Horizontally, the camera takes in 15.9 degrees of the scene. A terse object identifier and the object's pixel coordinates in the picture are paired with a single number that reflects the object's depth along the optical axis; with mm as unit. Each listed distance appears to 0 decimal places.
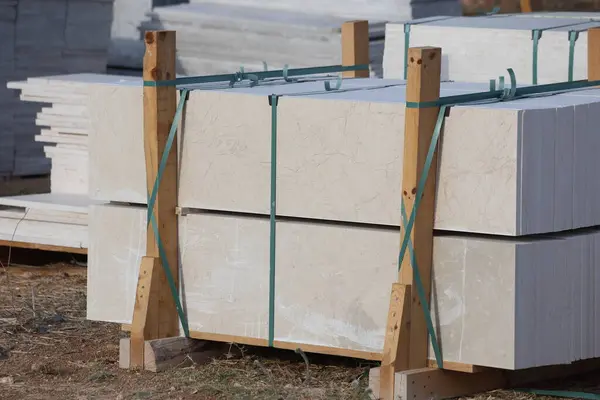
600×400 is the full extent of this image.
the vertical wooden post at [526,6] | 16123
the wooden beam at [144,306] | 9398
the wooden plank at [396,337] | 8528
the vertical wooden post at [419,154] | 8472
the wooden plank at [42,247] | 13114
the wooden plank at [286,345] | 8949
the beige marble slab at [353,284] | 8443
